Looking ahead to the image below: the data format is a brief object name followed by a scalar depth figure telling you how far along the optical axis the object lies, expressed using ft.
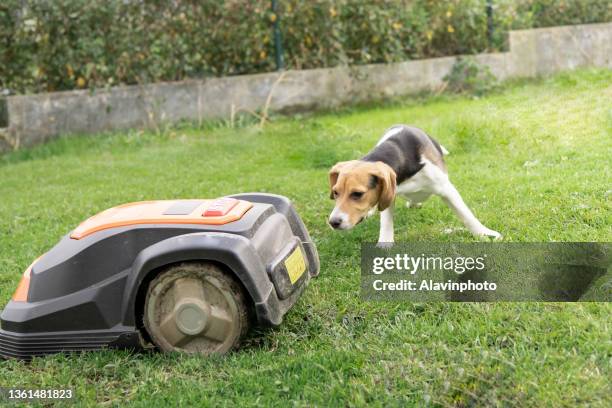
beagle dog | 13.53
